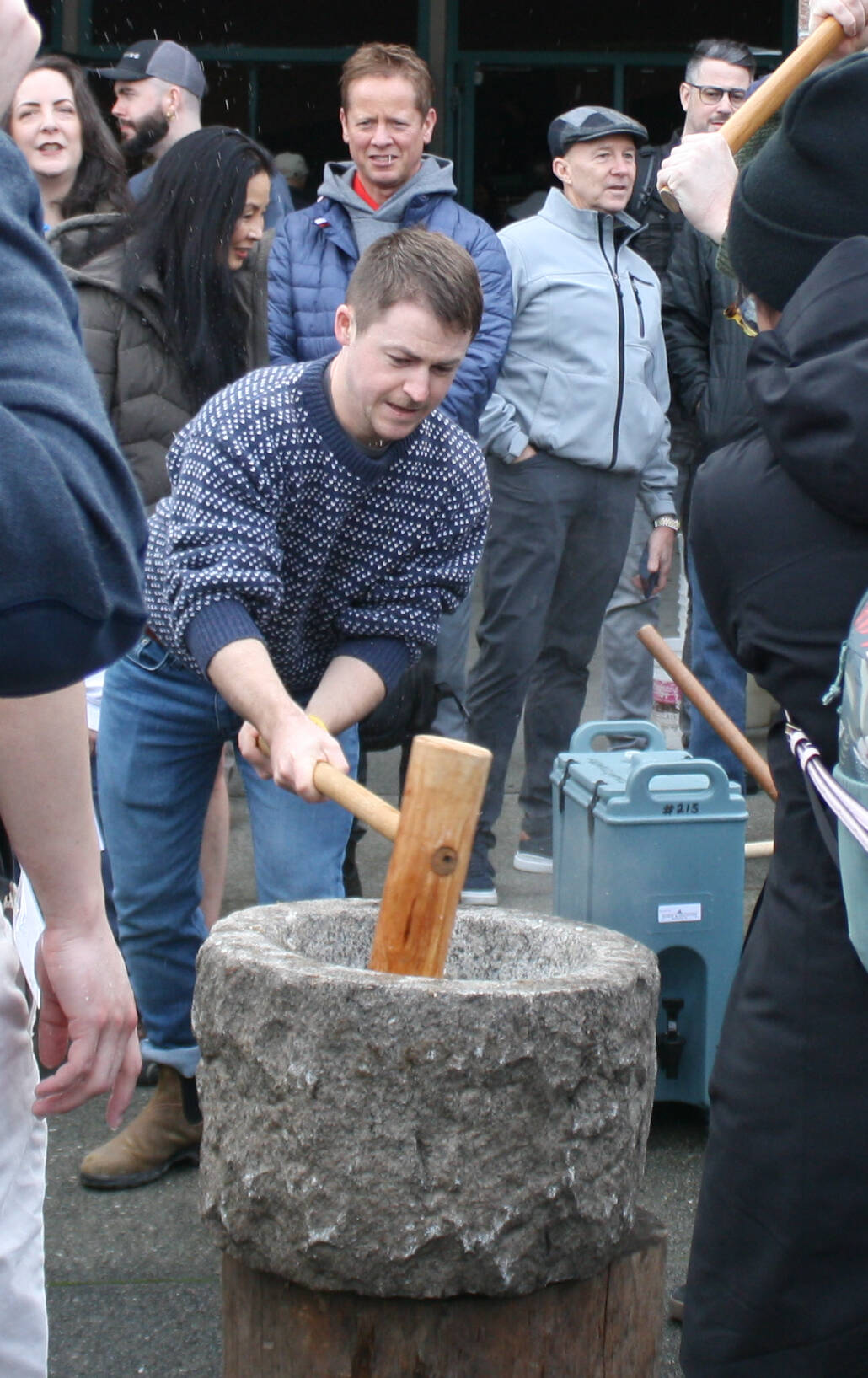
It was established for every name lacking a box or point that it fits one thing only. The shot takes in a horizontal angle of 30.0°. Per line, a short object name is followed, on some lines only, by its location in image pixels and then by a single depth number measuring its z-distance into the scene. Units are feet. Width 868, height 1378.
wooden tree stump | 6.83
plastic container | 10.61
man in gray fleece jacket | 15.42
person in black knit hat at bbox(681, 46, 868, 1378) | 5.46
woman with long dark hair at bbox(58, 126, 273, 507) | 12.31
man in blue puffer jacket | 14.03
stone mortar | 6.64
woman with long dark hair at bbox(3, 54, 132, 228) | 15.23
